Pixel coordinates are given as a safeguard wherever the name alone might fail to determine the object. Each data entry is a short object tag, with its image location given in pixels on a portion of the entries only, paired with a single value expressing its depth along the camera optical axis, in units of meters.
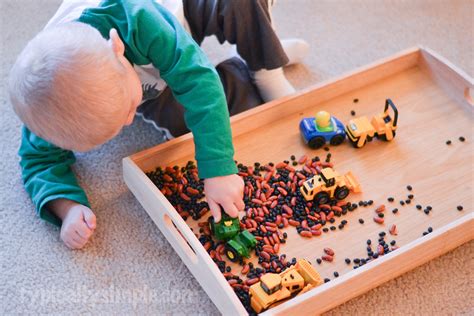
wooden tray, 1.07
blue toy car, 1.30
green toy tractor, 1.12
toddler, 0.94
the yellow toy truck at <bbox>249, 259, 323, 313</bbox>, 1.02
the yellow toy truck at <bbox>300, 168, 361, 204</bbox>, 1.19
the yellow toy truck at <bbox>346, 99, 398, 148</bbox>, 1.30
